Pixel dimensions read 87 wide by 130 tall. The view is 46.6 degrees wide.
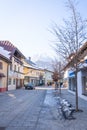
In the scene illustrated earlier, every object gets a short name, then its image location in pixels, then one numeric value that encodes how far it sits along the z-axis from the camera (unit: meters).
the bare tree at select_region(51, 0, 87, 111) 6.24
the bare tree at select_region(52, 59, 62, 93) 17.05
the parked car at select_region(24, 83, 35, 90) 22.70
